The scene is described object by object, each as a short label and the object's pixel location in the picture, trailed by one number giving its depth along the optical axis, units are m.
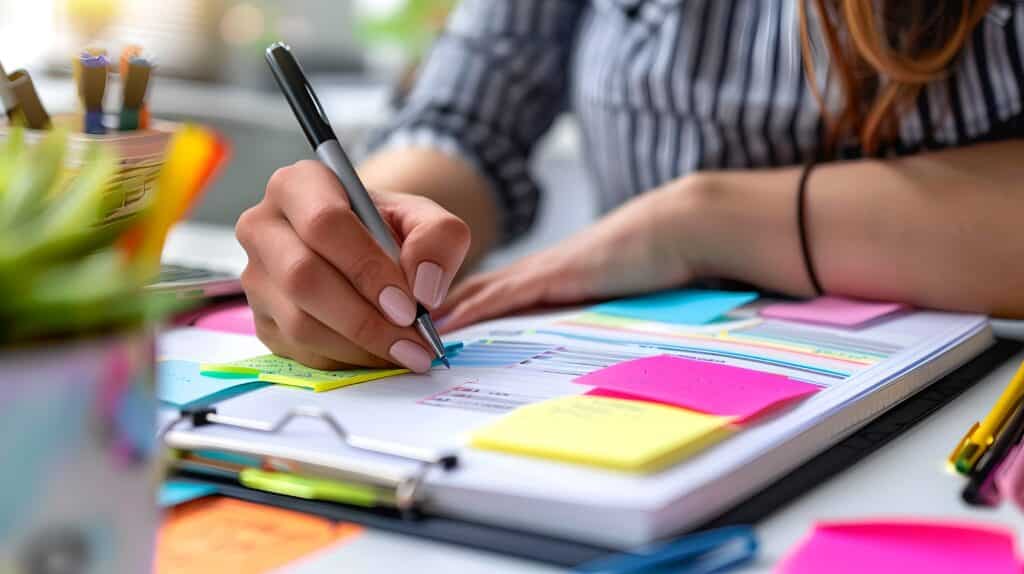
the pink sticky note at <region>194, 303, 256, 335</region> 0.57
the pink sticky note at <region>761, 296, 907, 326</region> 0.59
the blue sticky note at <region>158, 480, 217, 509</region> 0.37
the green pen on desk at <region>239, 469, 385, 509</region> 0.35
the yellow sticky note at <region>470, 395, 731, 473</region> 0.34
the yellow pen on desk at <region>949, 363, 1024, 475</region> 0.39
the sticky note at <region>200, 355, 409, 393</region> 0.46
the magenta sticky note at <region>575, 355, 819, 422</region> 0.40
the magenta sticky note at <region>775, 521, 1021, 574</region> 0.31
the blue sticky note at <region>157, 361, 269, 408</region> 0.44
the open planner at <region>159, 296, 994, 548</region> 0.33
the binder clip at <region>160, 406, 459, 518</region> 0.35
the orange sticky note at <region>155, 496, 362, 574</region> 0.33
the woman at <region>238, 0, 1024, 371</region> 0.49
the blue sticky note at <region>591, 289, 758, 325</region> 0.59
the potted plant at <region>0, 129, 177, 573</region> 0.22
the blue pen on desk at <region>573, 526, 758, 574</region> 0.30
